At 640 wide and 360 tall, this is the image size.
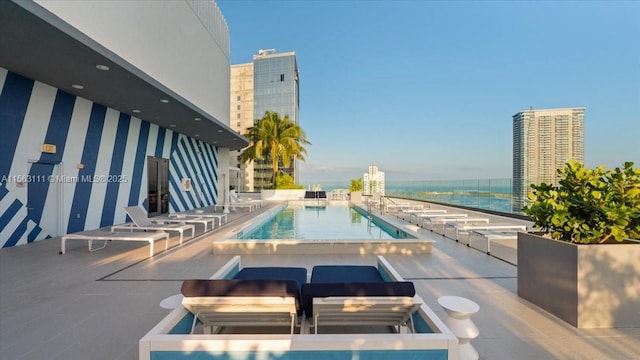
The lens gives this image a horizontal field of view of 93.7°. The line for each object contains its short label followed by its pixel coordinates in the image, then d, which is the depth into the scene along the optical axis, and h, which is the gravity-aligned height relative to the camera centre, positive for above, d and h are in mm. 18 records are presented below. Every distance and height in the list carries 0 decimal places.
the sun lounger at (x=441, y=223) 7795 -997
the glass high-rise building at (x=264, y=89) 41156 +13031
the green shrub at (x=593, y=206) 2740 -159
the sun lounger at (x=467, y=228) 6469 -904
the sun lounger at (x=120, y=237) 5434 -1059
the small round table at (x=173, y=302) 2148 -896
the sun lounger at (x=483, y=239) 5527 -1158
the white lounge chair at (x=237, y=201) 13578 -946
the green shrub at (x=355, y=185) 18381 -45
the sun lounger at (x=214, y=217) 8867 -1086
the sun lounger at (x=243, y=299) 1958 -769
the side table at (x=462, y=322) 1992 -923
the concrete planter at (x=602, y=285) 2662 -854
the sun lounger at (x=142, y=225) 6500 -1007
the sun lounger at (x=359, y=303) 1940 -767
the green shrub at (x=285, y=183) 21094 -17
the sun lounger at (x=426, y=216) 8418 -890
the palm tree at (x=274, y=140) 21297 +3047
